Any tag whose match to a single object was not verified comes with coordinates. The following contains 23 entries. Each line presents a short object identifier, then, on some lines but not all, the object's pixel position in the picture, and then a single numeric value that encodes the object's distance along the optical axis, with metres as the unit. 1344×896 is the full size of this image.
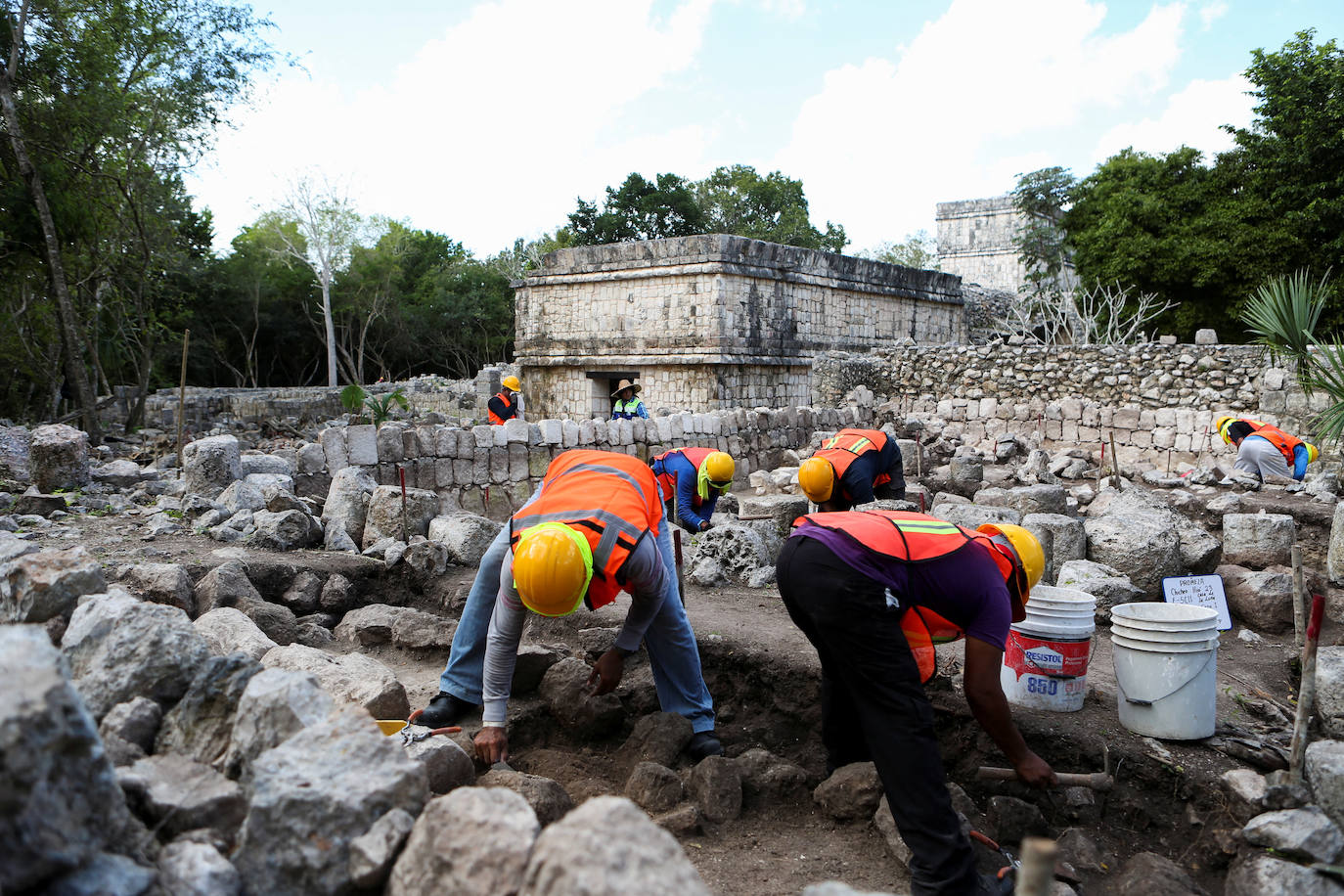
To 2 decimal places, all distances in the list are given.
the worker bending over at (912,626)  3.10
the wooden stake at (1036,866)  1.58
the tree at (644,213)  36.16
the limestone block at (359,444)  8.87
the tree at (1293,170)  18.42
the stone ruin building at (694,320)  17.81
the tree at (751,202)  38.81
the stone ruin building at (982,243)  35.53
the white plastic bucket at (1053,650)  4.38
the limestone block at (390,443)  9.01
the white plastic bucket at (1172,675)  4.10
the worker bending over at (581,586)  3.41
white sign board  6.46
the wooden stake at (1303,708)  3.47
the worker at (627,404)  12.59
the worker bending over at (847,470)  6.29
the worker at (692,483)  7.33
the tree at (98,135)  13.10
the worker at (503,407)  12.68
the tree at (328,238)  33.62
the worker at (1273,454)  10.62
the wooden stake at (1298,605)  4.76
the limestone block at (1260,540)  7.38
